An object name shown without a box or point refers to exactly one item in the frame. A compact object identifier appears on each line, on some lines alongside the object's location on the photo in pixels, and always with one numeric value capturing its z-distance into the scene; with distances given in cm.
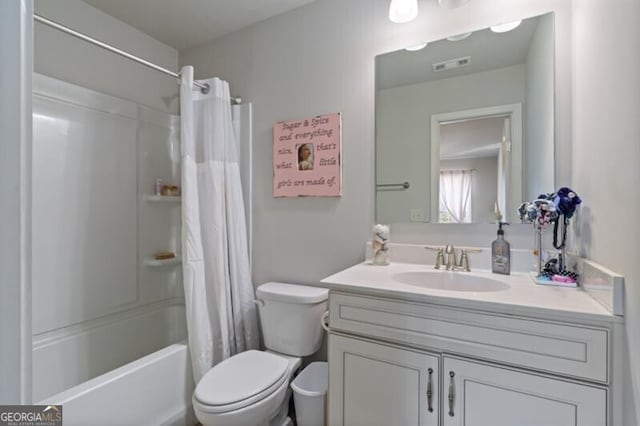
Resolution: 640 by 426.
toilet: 125
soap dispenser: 135
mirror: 137
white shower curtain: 168
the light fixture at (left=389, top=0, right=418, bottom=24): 148
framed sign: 179
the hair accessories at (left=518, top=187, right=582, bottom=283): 115
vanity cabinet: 88
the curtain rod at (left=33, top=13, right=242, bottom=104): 133
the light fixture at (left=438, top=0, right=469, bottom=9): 141
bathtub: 124
